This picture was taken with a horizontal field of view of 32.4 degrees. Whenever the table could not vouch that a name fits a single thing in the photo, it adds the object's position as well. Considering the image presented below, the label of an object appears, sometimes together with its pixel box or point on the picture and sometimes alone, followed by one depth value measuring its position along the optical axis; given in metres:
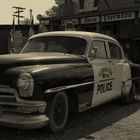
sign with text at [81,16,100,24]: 12.53
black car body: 3.75
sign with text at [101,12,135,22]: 11.21
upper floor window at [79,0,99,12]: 16.47
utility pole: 38.29
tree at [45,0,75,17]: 21.54
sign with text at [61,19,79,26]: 13.18
